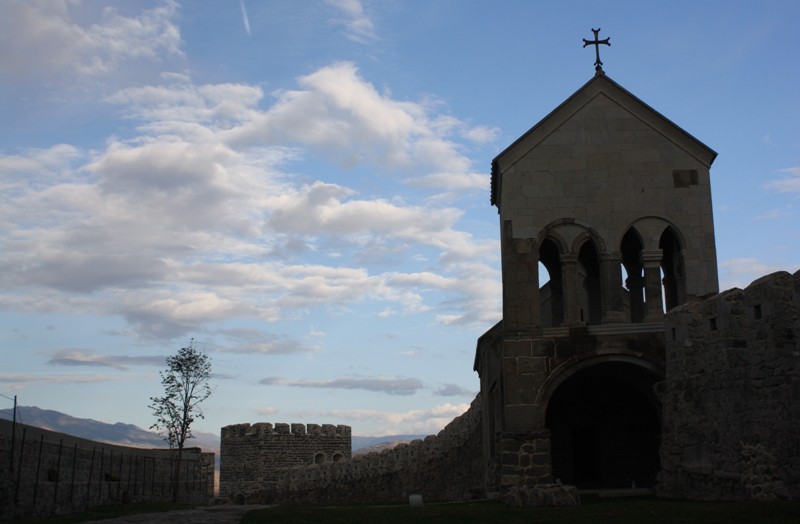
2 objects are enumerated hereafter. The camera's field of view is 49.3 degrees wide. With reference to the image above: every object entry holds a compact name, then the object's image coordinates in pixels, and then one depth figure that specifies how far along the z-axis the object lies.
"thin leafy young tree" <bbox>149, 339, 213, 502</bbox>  35.84
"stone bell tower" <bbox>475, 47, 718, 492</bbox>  20.78
